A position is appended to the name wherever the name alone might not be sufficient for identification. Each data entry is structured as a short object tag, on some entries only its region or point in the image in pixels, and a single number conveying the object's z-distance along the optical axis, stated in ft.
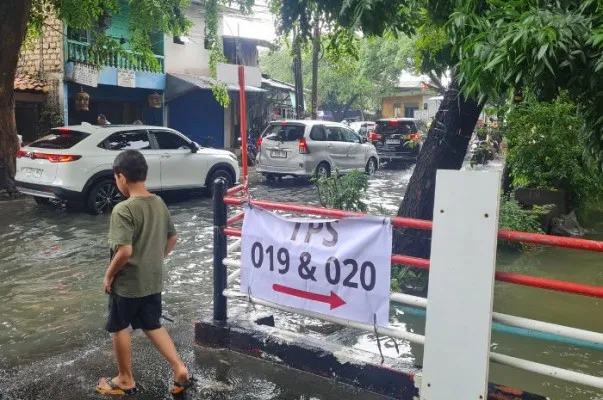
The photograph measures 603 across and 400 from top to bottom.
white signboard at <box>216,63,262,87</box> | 22.47
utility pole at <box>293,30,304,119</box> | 82.48
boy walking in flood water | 12.08
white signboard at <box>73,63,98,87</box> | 58.80
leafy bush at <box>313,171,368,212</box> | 25.89
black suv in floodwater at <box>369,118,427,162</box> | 73.87
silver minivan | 52.01
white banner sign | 12.12
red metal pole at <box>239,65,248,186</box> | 17.12
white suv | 35.45
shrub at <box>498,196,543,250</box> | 27.53
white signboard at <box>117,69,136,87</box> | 64.44
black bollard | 14.38
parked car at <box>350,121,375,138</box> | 113.02
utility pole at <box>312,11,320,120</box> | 85.20
